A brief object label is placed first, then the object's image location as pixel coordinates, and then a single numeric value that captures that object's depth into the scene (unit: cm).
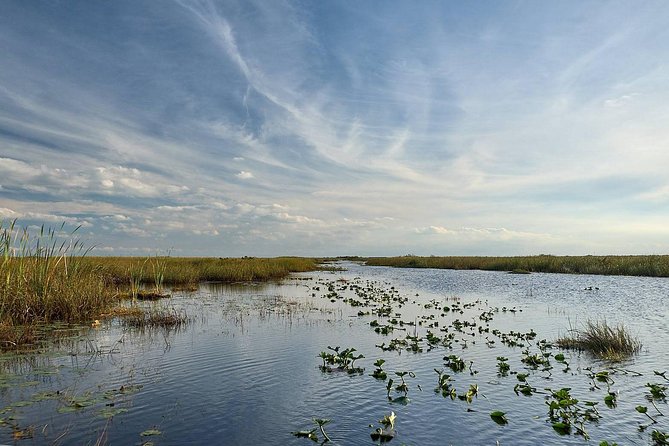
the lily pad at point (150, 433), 752
